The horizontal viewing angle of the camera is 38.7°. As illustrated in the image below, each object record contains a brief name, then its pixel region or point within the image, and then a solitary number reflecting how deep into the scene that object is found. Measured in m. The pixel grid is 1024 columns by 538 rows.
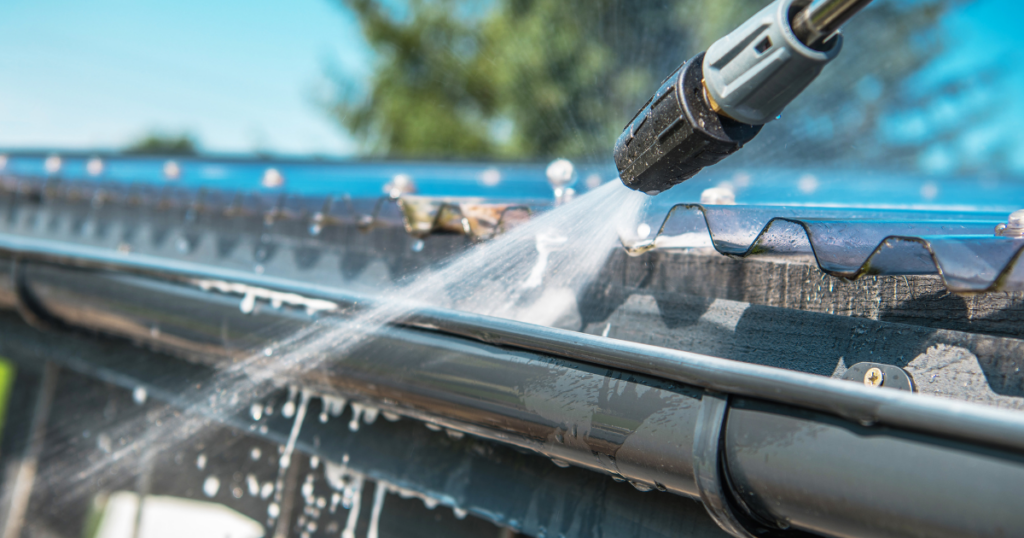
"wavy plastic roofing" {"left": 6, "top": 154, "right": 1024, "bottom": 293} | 0.70
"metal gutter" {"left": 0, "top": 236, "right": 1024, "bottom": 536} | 0.63
